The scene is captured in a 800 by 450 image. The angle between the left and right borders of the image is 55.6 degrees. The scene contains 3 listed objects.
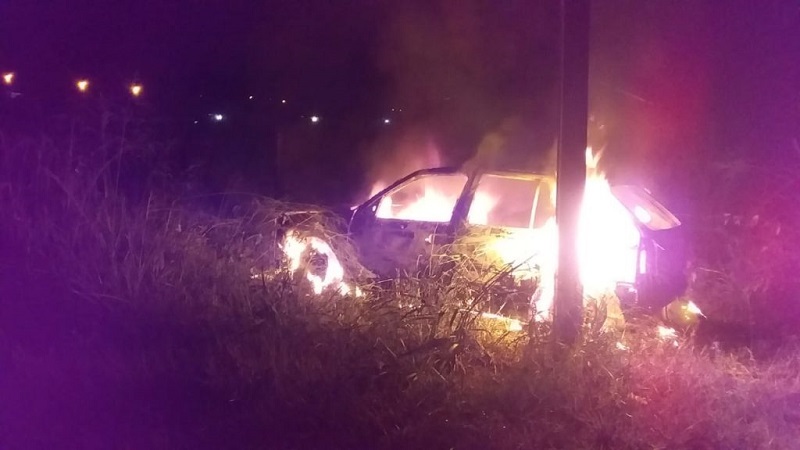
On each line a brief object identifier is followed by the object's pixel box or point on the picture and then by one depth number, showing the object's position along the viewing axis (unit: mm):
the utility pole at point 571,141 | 5074
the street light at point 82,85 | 13680
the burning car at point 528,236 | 5703
